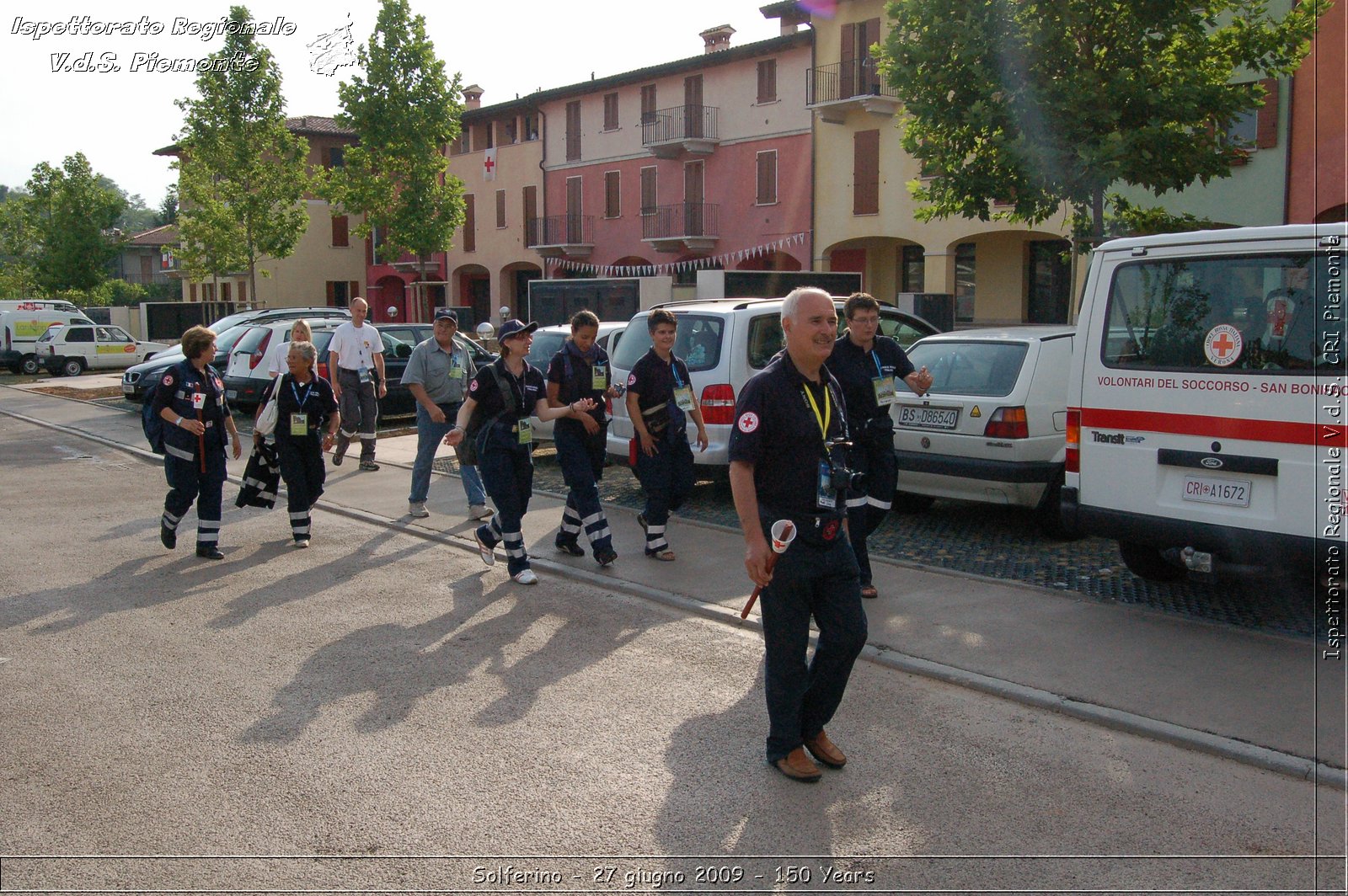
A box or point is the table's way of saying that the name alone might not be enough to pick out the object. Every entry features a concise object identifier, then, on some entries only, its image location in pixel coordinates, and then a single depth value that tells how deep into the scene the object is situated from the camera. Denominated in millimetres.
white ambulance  5566
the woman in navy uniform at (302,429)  9117
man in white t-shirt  12977
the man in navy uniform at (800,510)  4297
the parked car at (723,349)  9633
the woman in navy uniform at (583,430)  8000
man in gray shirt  10023
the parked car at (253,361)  17938
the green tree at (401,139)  35125
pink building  33594
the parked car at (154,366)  20250
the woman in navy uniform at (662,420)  7957
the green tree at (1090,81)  13555
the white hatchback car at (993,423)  8383
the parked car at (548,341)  13138
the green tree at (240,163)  34375
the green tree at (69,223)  52875
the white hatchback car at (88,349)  34188
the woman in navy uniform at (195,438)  8570
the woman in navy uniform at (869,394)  6621
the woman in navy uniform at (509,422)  7480
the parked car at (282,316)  22234
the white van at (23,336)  34875
